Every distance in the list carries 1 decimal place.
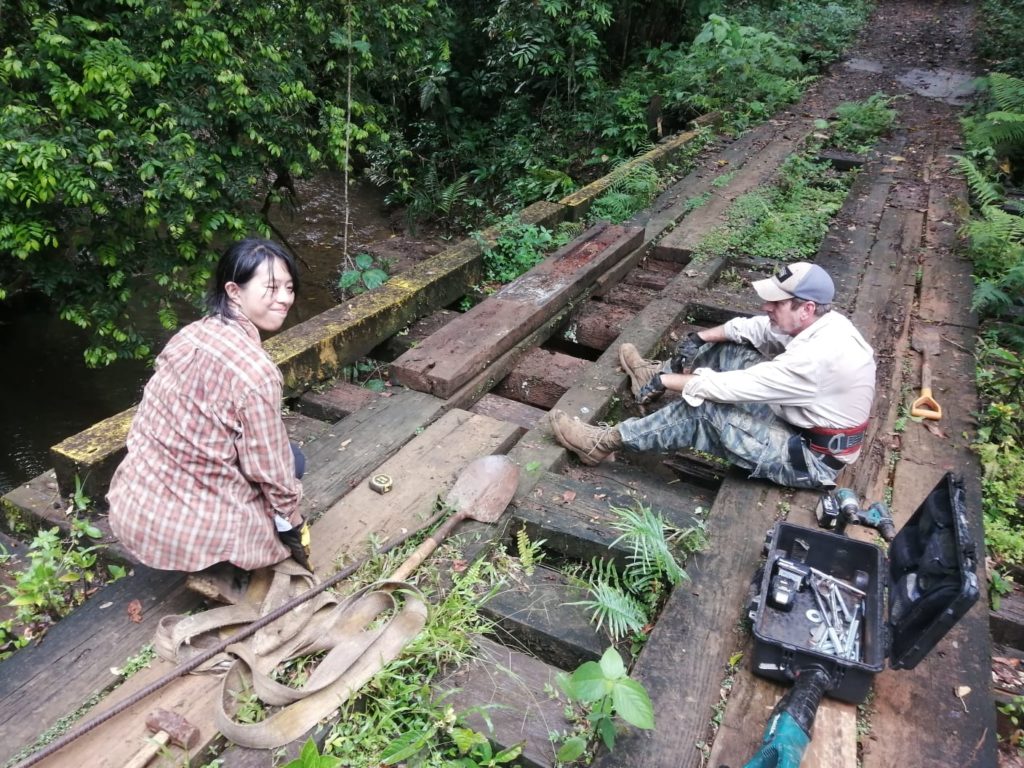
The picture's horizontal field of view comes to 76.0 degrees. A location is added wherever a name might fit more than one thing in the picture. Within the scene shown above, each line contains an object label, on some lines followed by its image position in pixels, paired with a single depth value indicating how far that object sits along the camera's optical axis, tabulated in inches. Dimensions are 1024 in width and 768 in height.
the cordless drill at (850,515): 115.1
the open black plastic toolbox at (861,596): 84.6
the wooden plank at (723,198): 237.5
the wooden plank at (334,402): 156.3
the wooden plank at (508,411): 159.8
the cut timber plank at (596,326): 197.8
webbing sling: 83.9
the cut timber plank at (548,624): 100.3
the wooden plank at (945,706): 87.4
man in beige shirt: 123.3
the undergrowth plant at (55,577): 106.0
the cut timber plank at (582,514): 116.5
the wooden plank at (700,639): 84.2
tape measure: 124.0
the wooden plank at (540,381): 172.9
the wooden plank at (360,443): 126.8
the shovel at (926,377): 157.3
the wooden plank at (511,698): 84.6
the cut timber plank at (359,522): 81.4
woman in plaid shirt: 91.0
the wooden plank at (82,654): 87.2
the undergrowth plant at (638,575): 101.8
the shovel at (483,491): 117.9
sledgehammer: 78.7
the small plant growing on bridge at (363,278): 238.5
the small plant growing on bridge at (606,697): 77.7
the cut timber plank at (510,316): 159.2
